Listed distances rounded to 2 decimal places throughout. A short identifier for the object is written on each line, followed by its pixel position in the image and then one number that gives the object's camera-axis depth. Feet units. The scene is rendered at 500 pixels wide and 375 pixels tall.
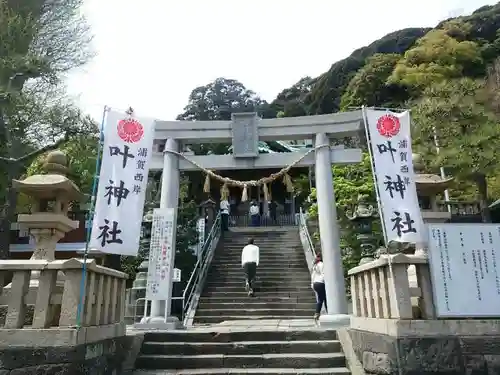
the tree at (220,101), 135.54
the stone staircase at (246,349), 19.65
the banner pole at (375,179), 19.37
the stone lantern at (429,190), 25.36
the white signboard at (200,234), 47.39
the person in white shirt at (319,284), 31.60
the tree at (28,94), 40.57
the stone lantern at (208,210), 63.89
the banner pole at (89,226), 15.58
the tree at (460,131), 45.82
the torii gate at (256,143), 32.40
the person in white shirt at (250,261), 37.37
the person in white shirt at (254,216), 71.51
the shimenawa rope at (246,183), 32.04
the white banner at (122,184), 19.86
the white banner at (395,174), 19.63
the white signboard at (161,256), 29.35
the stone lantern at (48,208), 20.34
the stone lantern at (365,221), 34.40
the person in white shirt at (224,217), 59.72
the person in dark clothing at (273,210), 75.67
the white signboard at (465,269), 15.25
